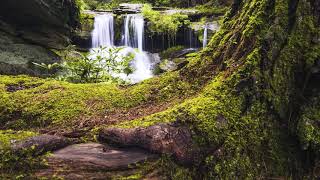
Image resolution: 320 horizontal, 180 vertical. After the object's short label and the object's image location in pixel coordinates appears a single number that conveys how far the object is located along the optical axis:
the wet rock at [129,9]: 20.42
